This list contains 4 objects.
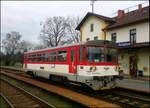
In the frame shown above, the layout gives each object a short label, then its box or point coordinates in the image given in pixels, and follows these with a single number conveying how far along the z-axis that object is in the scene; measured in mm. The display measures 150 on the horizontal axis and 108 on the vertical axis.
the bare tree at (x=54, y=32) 28688
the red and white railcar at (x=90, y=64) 6472
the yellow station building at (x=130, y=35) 13591
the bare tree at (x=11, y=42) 45215
